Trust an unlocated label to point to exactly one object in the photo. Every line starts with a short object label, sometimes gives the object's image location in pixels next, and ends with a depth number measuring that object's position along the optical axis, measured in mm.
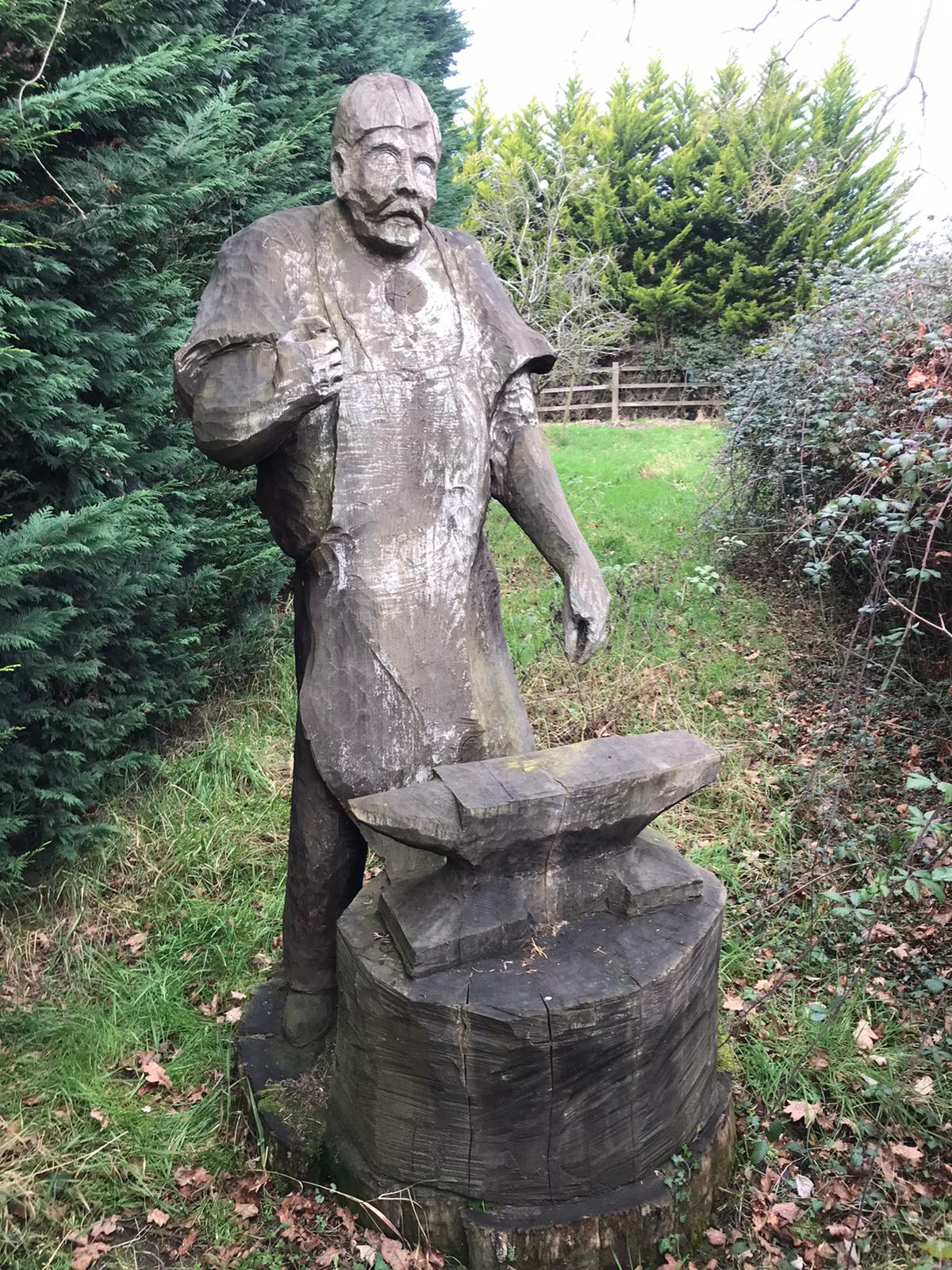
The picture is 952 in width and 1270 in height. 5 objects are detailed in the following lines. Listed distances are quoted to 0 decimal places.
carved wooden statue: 1881
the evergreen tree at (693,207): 16828
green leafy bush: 3564
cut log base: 1934
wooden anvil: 1848
